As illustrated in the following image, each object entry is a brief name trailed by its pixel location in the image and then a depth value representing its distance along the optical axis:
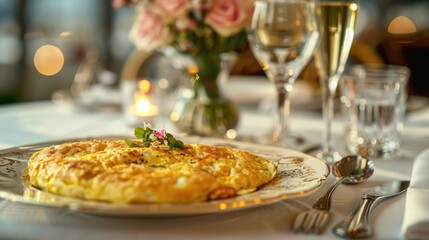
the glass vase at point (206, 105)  1.59
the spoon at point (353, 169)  1.05
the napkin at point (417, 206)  0.77
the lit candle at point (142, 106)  1.72
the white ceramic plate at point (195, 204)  0.72
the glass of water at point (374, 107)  1.42
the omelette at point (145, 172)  0.76
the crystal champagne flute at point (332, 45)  1.30
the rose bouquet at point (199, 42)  1.50
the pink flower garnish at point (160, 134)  0.95
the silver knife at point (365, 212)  0.77
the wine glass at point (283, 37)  1.28
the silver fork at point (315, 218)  0.79
